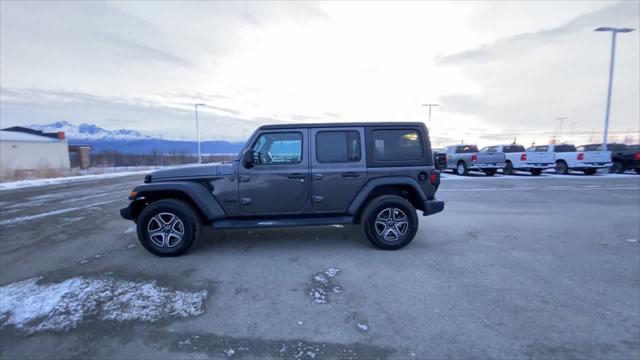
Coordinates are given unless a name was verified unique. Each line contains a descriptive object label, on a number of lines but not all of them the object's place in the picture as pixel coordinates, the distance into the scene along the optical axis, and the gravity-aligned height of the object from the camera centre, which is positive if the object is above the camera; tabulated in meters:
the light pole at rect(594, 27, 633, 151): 18.81 +5.72
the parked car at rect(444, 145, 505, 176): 17.14 -0.63
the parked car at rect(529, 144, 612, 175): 16.31 -0.61
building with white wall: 32.19 +1.02
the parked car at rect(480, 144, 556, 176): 16.69 -0.61
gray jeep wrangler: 4.41 -0.54
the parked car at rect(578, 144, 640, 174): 17.02 -0.67
